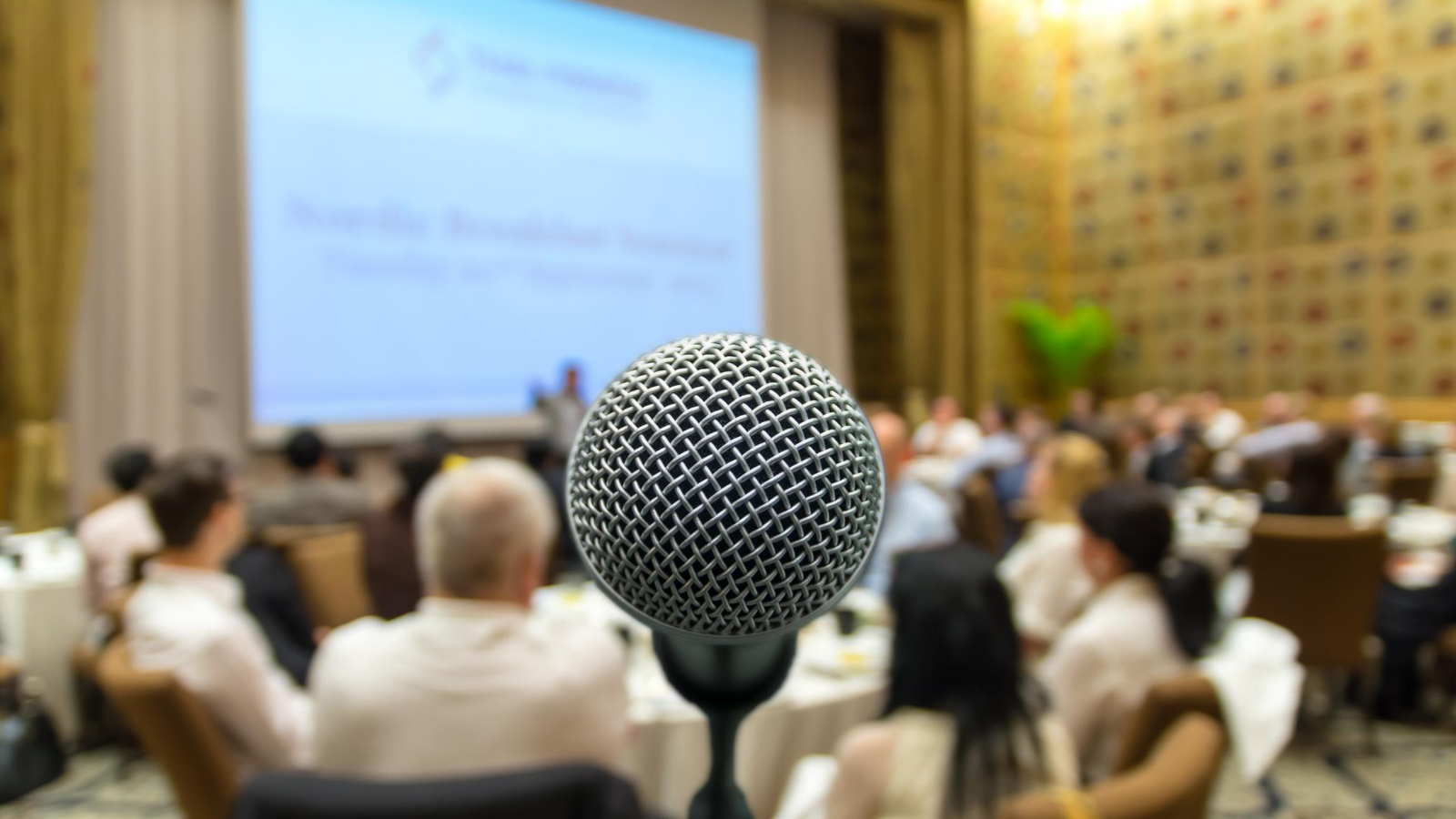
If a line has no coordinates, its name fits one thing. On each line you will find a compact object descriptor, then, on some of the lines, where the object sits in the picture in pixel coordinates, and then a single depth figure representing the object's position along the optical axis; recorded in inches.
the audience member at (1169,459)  274.8
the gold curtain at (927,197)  433.1
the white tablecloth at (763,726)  86.8
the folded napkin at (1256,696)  99.1
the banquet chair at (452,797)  46.8
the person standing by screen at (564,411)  286.8
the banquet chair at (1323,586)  158.9
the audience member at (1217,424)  368.5
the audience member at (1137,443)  277.1
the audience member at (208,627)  88.7
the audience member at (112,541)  161.3
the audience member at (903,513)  150.4
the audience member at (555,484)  194.5
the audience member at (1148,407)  359.4
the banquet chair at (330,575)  146.1
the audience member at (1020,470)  233.9
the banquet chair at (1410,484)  240.7
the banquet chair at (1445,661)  159.2
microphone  21.5
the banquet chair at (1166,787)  47.8
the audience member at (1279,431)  320.5
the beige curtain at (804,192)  411.5
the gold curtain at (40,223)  259.8
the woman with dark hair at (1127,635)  93.4
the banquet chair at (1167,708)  67.6
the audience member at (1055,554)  127.4
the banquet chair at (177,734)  78.2
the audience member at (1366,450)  280.4
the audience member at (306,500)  175.9
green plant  450.0
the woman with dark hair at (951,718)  61.7
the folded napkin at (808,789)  74.9
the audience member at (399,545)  133.3
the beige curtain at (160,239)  278.1
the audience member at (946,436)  333.4
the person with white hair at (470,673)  64.8
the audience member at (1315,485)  178.2
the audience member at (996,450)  266.2
